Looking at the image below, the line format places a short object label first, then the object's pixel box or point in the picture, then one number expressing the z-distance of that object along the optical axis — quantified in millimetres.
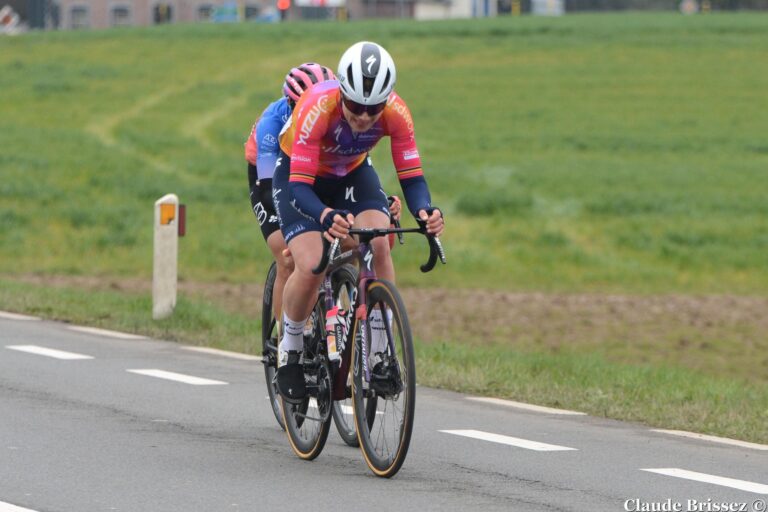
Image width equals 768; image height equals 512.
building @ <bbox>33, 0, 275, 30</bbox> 178125
